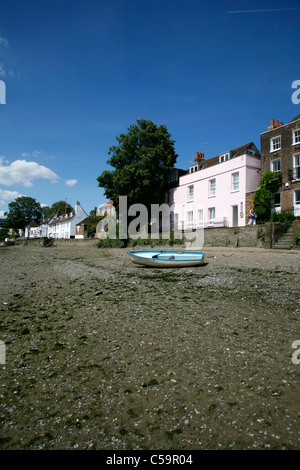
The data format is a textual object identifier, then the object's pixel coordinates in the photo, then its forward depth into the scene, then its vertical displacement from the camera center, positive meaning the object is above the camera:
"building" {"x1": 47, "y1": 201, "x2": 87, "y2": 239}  78.47 +3.85
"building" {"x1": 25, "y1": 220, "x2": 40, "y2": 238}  105.26 +2.19
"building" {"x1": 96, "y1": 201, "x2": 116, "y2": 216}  65.62 +6.83
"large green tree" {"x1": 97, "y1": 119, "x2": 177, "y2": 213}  35.41 +9.78
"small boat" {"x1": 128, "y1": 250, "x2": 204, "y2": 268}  13.61 -1.40
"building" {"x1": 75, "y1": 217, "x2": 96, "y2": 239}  69.77 +2.53
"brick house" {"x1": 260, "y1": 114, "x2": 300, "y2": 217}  25.67 +7.77
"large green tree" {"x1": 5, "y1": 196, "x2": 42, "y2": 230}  125.50 +11.31
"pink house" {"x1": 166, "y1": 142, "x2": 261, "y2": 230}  28.59 +5.28
